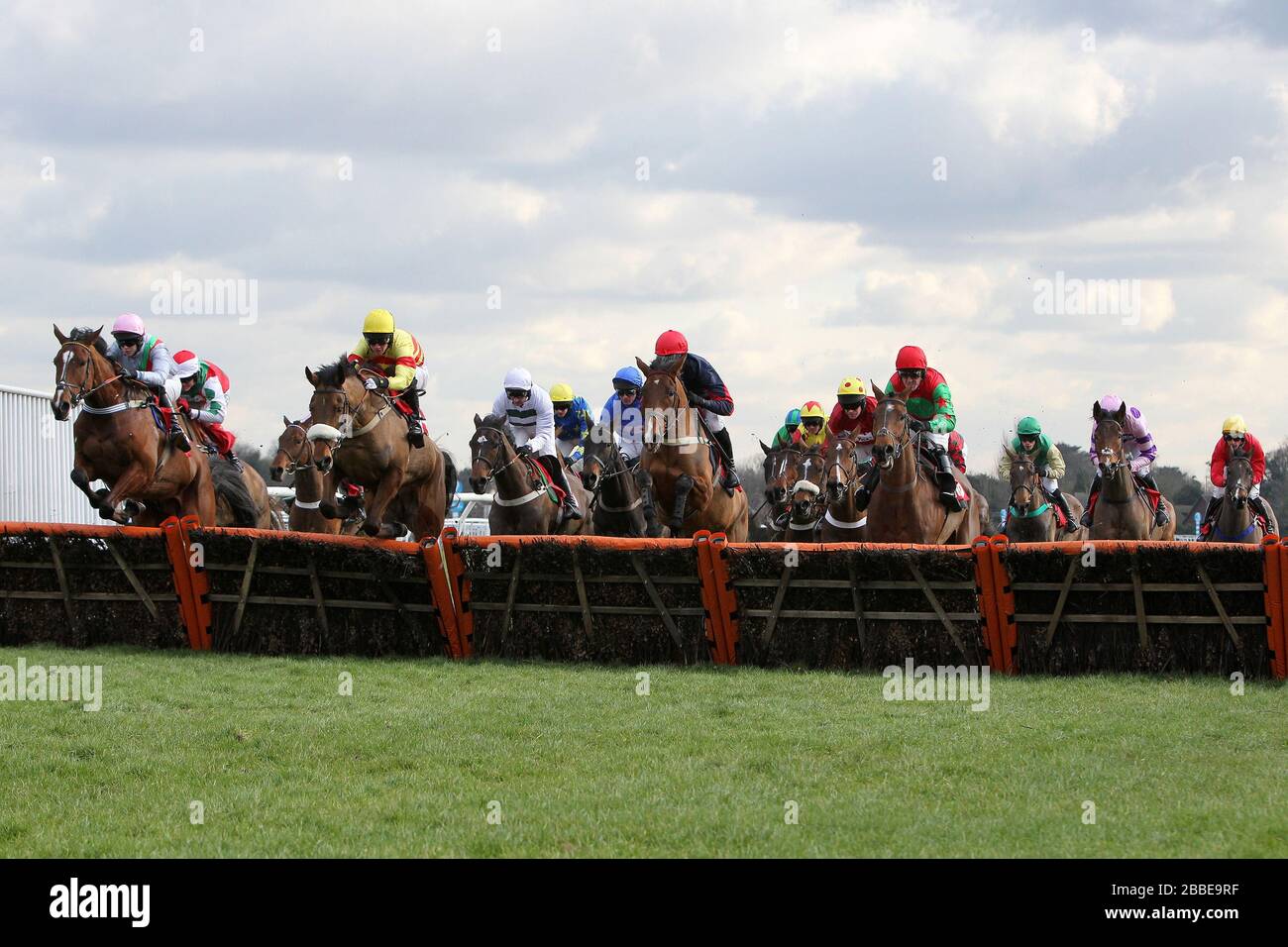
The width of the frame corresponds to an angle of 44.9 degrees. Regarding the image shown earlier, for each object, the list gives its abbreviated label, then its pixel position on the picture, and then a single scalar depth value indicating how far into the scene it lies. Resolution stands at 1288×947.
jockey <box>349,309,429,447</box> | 13.43
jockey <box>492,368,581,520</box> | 14.45
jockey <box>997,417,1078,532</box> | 16.73
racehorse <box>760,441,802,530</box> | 13.86
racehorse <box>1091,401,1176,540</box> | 15.08
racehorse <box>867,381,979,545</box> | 12.46
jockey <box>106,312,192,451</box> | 13.85
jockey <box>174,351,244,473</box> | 15.52
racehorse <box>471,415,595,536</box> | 13.70
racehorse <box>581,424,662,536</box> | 14.00
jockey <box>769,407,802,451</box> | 16.16
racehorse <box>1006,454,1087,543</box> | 15.98
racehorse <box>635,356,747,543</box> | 12.98
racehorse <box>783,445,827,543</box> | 13.45
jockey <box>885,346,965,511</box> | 12.91
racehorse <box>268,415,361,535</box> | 12.49
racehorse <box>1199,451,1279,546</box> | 16.06
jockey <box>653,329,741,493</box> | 13.65
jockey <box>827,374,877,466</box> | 13.80
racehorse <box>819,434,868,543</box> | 12.90
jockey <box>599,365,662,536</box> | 13.39
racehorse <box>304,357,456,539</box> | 12.30
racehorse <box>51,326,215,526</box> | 13.17
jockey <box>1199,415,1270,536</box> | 16.55
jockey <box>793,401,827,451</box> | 15.80
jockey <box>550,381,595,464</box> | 17.31
